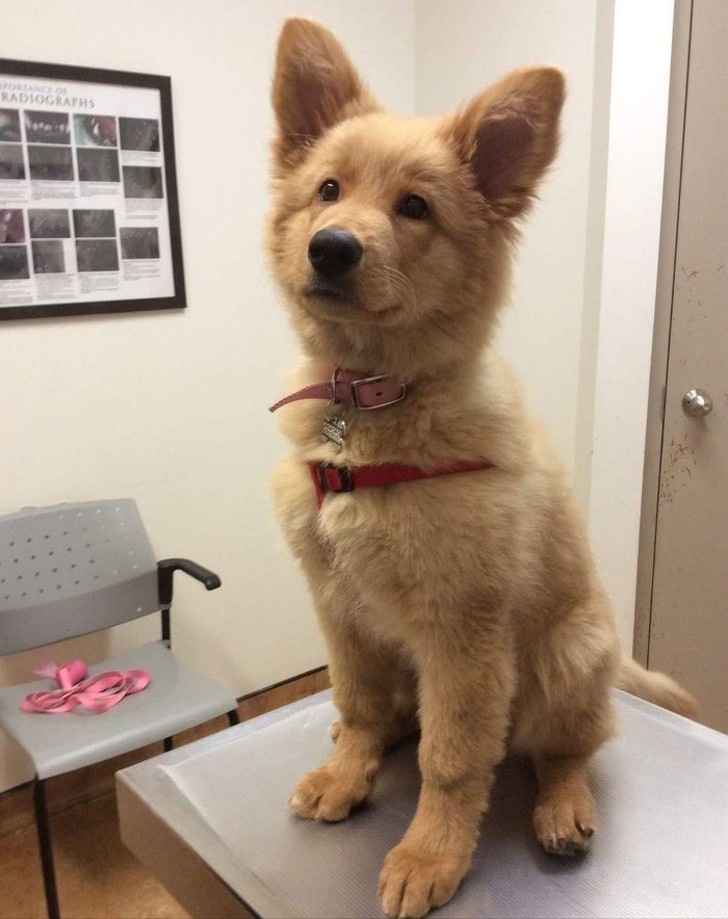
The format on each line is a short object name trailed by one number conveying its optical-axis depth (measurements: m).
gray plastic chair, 1.92
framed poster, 2.18
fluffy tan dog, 1.03
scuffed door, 2.20
